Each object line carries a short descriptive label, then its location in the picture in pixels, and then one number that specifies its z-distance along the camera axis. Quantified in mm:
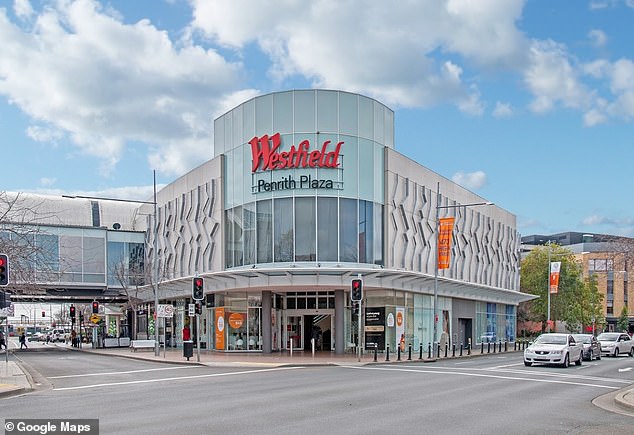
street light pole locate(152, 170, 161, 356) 43472
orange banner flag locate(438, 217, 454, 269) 45791
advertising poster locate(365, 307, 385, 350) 44500
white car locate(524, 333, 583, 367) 33844
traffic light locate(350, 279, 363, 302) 35500
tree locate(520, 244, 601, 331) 84188
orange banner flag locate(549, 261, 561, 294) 65425
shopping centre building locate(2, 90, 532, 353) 42469
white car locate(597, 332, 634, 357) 46906
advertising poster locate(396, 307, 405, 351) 45375
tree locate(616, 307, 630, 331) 119562
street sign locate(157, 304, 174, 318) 42838
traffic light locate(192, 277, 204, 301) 36156
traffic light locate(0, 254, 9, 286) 22547
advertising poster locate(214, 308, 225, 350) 47969
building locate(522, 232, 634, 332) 121562
